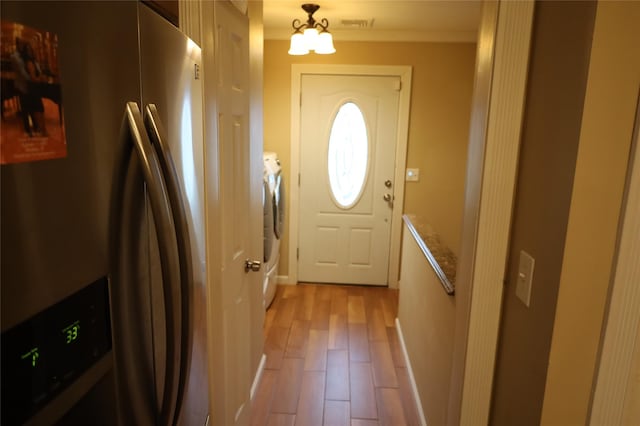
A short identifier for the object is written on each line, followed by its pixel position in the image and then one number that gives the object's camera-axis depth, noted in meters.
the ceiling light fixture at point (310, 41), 3.05
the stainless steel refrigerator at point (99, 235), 0.53
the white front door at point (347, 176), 4.19
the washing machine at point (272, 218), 3.41
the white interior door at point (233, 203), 1.63
